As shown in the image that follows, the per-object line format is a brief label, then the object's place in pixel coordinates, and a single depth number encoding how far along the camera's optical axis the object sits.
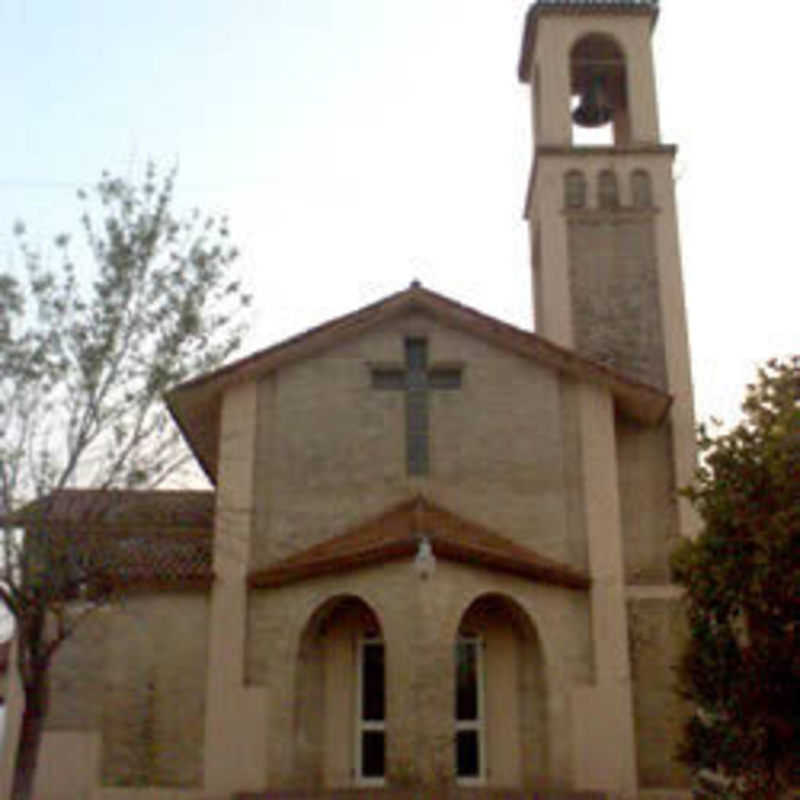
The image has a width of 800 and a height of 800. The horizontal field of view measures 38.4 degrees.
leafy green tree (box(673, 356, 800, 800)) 13.59
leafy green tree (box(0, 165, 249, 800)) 13.06
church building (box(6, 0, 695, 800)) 16.88
